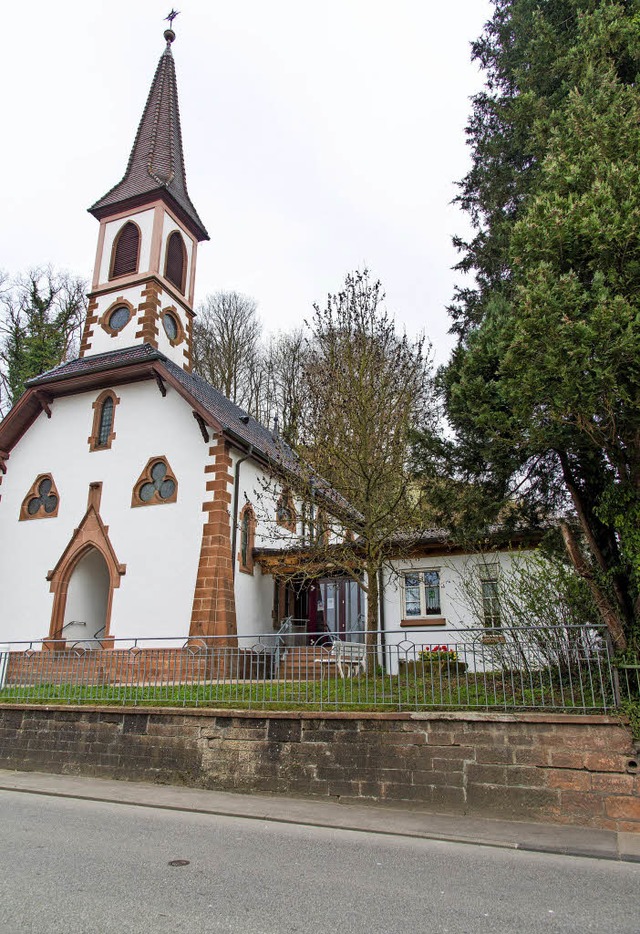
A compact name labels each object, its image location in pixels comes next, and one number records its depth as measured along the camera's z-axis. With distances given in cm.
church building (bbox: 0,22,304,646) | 1562
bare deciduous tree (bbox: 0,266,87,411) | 2720
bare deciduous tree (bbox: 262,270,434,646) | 1212
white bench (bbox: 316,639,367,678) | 982
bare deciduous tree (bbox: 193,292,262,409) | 3219
